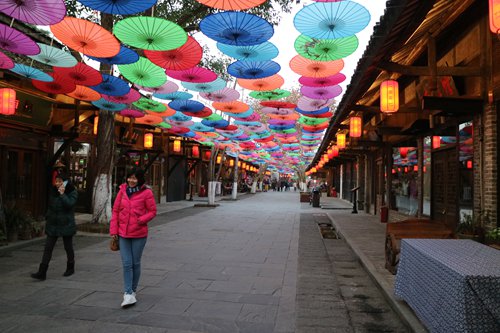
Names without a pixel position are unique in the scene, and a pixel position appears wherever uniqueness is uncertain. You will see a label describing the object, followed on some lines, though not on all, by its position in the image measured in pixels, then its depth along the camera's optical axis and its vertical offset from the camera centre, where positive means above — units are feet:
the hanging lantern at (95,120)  50.37 +7.79
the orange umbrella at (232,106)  46.57 +9.36
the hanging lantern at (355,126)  41.98 +6.34
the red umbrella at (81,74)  28.55 +8.05
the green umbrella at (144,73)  30.83 +8.96
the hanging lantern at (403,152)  44.75 +3.92
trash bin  78.89 -2.99
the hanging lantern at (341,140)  53.26 +6.07
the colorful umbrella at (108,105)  36.89 +7.30
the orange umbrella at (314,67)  30.94 +9.58
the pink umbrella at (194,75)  32.63 +9.28
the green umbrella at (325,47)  27.25 +9.89
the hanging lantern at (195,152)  91.25 +7.05
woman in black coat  19.80 -1.98
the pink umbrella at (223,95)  42.16 +9.76
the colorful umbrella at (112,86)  30.94 +7.86
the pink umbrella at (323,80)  34.53 +9.39
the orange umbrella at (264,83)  36.94 +9.78
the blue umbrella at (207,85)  37.08 +9.40
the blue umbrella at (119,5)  21.02 +9.74
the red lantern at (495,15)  12.96 +5.82
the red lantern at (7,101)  31.07 +6.30
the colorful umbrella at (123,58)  26.31 +8.79
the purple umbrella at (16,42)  22.26 +8.27
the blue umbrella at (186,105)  43.27 +8.69
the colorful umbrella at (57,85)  30.85 +7.78
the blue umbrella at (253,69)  31.91 +9.67
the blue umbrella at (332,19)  22.41 +10.01
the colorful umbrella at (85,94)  34.45 +7.81
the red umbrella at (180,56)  26.48 +9.10
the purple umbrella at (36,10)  19.38 +8.77
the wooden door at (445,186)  29.71 -0.07
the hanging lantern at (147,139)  63.31 +6.81
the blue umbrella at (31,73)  27.78 +7.93
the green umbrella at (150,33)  22.77 +9.14
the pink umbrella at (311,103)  42.75 +9.06
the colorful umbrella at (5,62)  24.57 +7.63
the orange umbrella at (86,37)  22.70 +8.82
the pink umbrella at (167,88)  37.98 +9.37
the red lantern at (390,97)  26.68 +6.11
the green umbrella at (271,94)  43.45 +10.11
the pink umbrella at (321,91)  37.19 +9.04
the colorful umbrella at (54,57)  25.28 +8.33
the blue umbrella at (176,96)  41.11 +9.27
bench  19.53 -2.46
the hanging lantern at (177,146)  77.51 +7.16
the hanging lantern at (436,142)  32.71 +3.75
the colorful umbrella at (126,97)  35.17 +7.66
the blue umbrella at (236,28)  22.81 +9.59
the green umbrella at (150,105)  44.65 +8.96
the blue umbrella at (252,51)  28.75 +10.05
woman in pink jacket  15.93 -1.75
